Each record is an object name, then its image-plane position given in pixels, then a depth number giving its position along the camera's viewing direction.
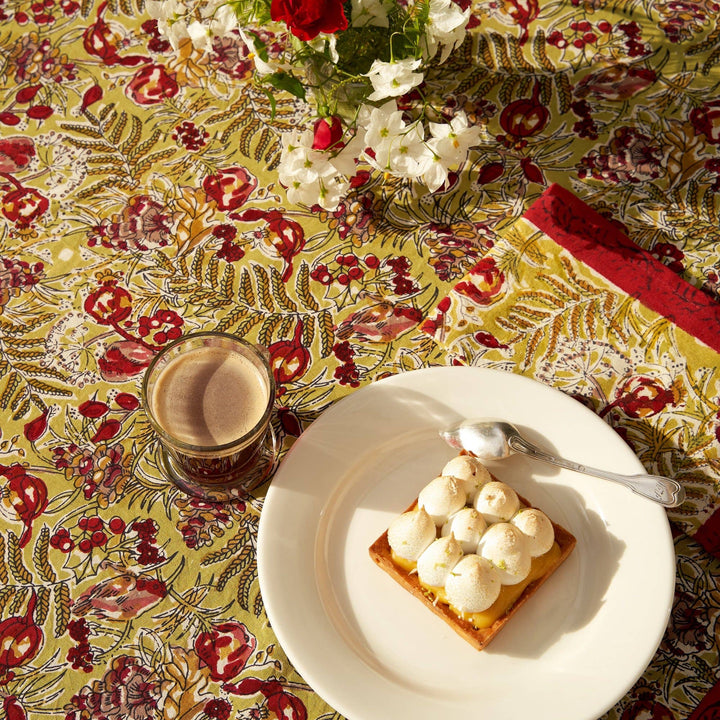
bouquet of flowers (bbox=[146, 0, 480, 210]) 1.07
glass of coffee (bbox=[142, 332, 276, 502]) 1.11
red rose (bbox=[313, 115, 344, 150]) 1.13
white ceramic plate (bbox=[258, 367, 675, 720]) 1.02
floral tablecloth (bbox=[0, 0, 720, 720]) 1.11
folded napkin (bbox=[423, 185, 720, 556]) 1.19
